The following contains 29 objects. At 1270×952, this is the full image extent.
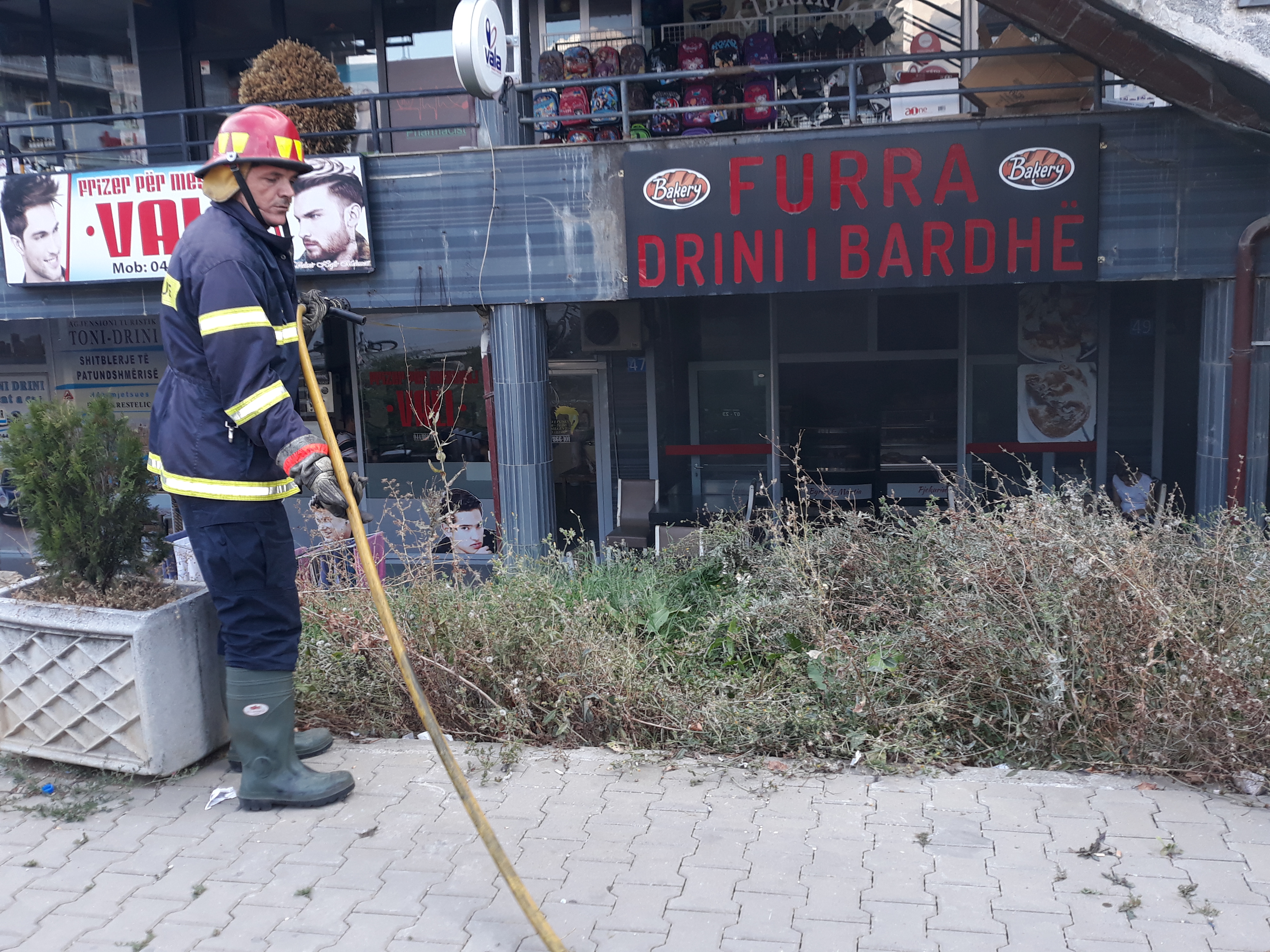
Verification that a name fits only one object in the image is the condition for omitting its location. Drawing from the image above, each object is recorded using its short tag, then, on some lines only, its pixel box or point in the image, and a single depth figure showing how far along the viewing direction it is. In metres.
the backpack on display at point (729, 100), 8.09
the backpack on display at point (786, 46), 8.27
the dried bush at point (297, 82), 7.64
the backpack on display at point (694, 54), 8.16
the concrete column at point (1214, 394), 6.69
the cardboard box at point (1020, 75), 6.88
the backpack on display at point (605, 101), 8.11
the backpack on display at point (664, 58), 8.33
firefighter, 3.37
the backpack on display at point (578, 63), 8.12
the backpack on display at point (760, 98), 7.78
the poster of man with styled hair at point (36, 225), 8.04
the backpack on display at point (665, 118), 8.07
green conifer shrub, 3.83
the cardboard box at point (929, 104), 7.63
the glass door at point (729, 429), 9.79
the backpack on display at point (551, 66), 8.18
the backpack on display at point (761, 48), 8.08
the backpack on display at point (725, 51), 8.15
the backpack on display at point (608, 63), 8.03
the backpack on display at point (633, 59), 8.19
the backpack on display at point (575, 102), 8.07
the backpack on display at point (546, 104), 8.02
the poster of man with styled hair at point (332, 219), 7.54
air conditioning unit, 9.52
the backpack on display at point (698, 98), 7.85
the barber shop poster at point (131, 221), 7.60
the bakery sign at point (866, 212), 6.79
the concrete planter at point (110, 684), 3.70
